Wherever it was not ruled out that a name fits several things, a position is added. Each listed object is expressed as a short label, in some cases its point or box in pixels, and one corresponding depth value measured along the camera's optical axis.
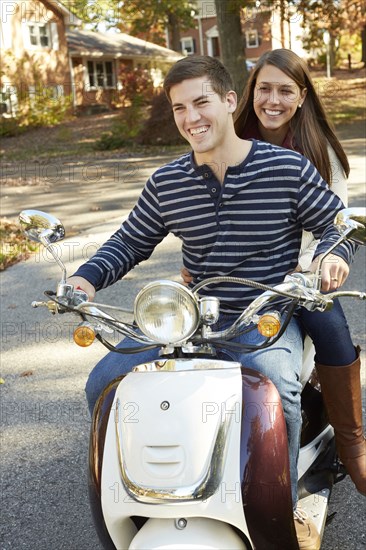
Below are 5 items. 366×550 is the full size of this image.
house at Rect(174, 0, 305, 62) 50.66
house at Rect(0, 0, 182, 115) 29.52
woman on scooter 2.77
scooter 1.99
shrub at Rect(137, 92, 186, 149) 19.28
